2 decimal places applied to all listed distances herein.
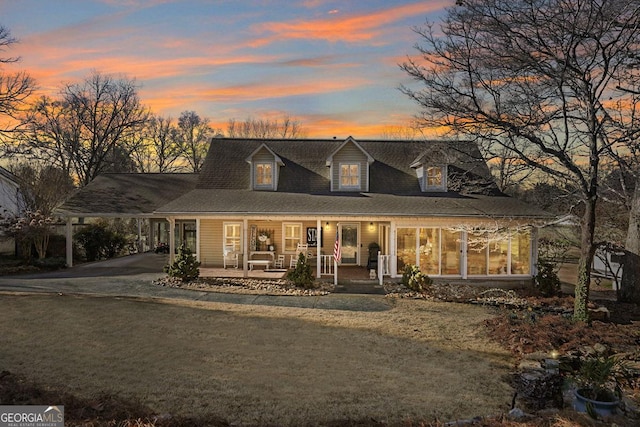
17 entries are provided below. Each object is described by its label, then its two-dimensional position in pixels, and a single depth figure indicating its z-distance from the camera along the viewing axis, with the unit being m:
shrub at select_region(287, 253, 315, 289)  15.66
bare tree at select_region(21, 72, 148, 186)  36.03
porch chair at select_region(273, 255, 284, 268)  19.83
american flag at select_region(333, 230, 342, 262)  16.20
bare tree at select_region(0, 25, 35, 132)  19.06
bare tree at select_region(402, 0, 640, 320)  10.44
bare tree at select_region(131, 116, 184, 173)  44.19
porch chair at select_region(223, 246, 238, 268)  19.16
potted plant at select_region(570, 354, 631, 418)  5.41
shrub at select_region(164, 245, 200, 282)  16.30
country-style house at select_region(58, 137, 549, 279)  16.86
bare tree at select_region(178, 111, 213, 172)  46.12
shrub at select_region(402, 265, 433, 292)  15.34
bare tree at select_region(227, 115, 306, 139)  49.16
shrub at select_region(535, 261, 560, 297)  15.08
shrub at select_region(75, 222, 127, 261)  23.75
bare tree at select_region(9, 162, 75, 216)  23.70
